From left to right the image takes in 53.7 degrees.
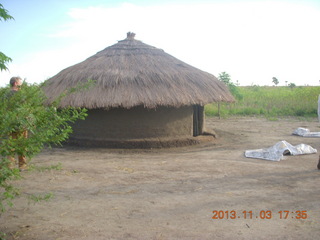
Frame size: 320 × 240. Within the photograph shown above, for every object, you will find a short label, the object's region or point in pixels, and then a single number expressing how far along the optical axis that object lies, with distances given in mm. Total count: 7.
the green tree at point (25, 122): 2402
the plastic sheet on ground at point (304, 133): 9766
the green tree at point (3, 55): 3768
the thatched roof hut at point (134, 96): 7559
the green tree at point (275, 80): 43438
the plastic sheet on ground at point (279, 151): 6449
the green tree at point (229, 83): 16047
